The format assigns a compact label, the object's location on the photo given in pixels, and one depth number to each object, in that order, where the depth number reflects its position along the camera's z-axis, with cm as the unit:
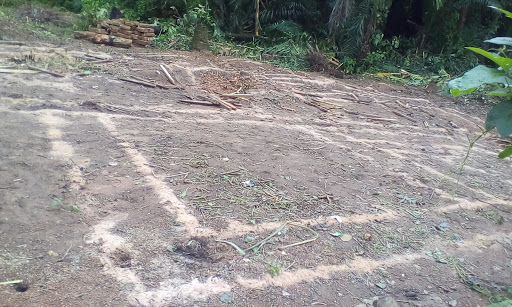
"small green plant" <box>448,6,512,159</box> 161
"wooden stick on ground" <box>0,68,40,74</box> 606
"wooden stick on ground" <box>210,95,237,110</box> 625
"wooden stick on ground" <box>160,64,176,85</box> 696
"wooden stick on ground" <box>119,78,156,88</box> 662
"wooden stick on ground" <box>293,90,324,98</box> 777
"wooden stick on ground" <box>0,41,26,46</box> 776
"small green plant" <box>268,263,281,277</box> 284
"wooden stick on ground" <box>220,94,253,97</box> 678
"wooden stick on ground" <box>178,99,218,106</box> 624
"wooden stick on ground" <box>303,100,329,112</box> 711
